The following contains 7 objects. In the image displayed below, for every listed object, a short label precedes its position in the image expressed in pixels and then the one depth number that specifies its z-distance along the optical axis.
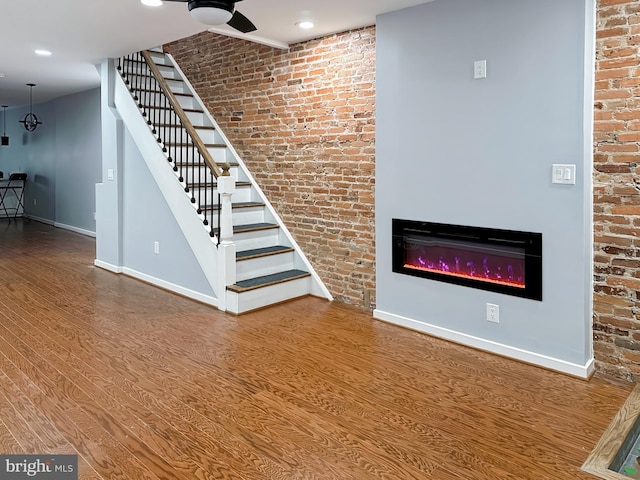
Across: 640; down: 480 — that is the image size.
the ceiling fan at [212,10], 2.42
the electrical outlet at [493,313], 3.51
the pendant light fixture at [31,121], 9.74
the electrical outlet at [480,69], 3.43
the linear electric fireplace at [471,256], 3.33
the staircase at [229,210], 4.53
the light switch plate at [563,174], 3.07
